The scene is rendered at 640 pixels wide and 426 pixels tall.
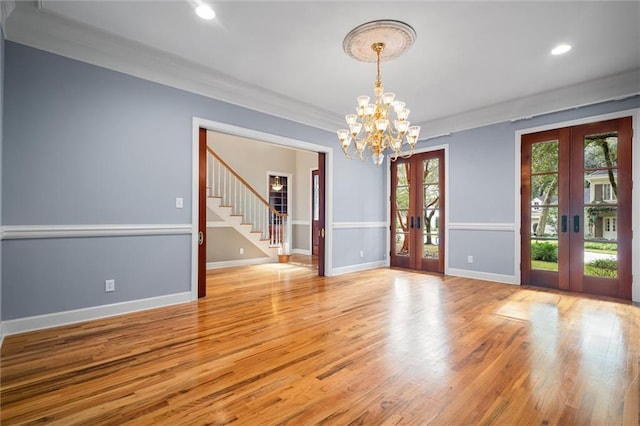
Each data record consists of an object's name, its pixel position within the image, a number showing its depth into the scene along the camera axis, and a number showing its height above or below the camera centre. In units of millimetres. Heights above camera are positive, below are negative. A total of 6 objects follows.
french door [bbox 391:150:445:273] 5914 +40
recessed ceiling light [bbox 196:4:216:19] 2658 +1818
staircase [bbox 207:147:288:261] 6809 +87
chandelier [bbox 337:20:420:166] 2922 +1748
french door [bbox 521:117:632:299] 4055 +86
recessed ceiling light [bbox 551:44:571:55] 3238 +1802
